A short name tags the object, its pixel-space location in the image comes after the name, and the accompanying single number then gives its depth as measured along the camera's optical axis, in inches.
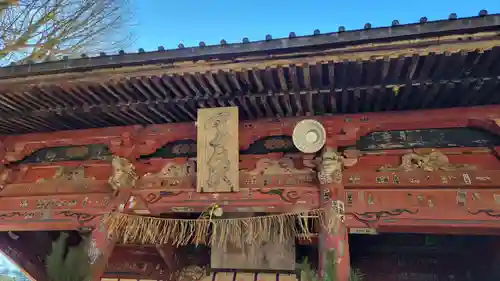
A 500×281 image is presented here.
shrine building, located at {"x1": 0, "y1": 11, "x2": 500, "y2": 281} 166.6
